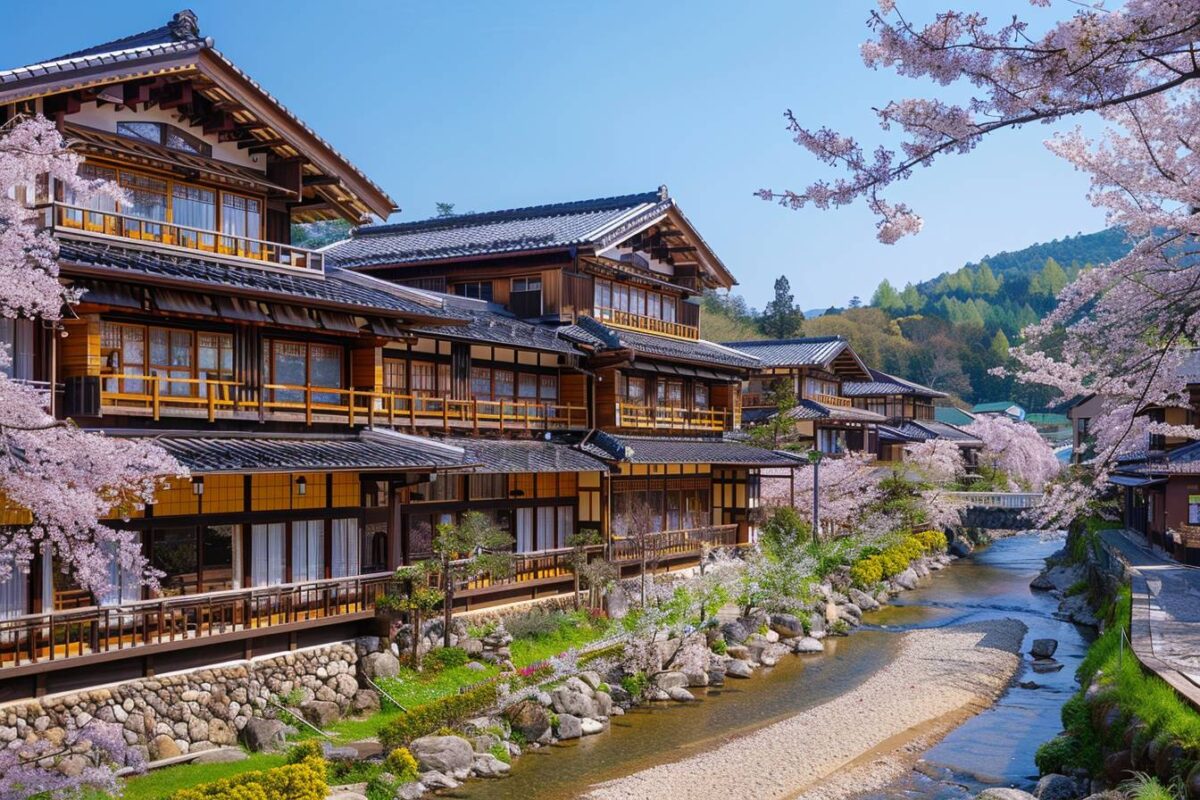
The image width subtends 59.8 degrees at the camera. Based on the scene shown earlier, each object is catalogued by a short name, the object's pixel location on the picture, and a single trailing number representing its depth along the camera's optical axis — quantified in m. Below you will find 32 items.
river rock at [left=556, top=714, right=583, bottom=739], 20.78
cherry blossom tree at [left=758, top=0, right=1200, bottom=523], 7.78
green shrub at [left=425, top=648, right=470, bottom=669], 22.17
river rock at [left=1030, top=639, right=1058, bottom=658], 29.16
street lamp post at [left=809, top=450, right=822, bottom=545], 38.88
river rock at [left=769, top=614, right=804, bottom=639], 30.73
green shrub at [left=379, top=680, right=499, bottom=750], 17.98
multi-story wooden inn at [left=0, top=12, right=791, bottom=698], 17.94
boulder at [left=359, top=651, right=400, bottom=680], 21.09
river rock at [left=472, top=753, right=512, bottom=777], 18.44
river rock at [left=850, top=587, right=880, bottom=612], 37.22
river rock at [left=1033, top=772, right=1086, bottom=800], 16.62
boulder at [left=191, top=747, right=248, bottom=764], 17.25
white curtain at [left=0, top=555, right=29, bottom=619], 16.75
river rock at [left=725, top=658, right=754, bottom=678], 26.36
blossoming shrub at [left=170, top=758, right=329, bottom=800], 14.09
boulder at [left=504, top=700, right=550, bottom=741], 20.30
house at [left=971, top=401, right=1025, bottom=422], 109.56
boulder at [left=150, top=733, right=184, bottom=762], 17.20
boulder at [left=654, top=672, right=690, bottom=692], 24.17
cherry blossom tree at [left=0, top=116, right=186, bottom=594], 11.84
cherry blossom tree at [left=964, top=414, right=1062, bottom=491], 73.38
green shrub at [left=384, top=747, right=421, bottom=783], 17.17
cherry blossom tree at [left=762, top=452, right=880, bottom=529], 45.69
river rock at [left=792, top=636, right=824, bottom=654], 29.59
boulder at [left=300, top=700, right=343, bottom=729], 19.42
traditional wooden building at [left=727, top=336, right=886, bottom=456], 52.41
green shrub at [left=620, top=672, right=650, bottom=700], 23.56
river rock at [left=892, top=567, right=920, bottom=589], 42.53
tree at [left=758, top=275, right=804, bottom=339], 88.12
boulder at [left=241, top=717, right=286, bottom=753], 18.17
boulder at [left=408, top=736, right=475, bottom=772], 17.89
